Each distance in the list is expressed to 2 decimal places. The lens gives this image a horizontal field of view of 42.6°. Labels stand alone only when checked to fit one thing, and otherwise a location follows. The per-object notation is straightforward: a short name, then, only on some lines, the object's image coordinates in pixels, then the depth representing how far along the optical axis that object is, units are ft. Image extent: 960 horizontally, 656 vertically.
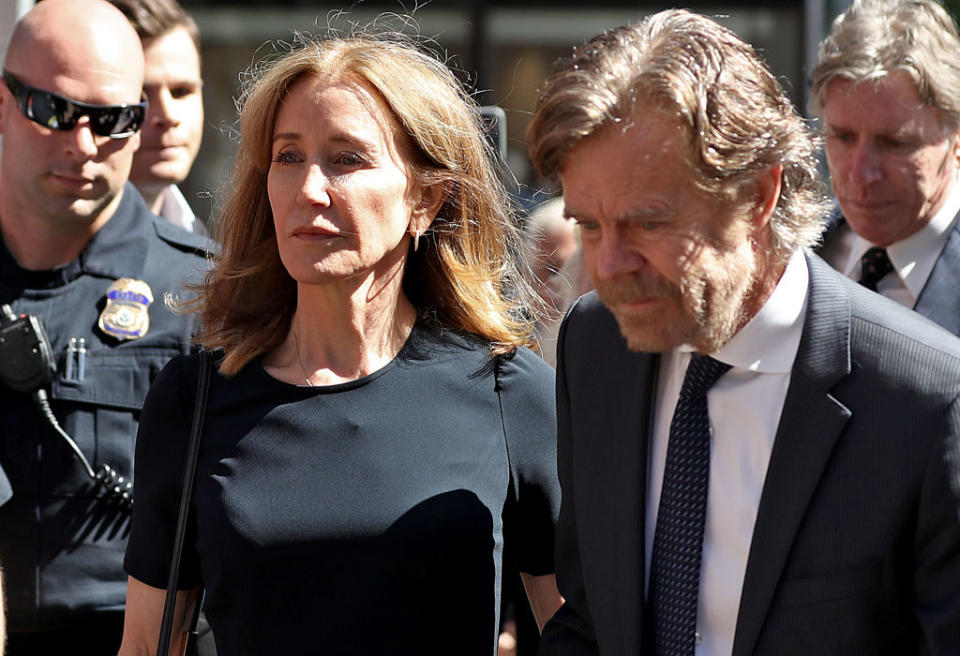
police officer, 10.57
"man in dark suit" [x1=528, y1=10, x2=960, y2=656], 6.27
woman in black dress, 8.05
